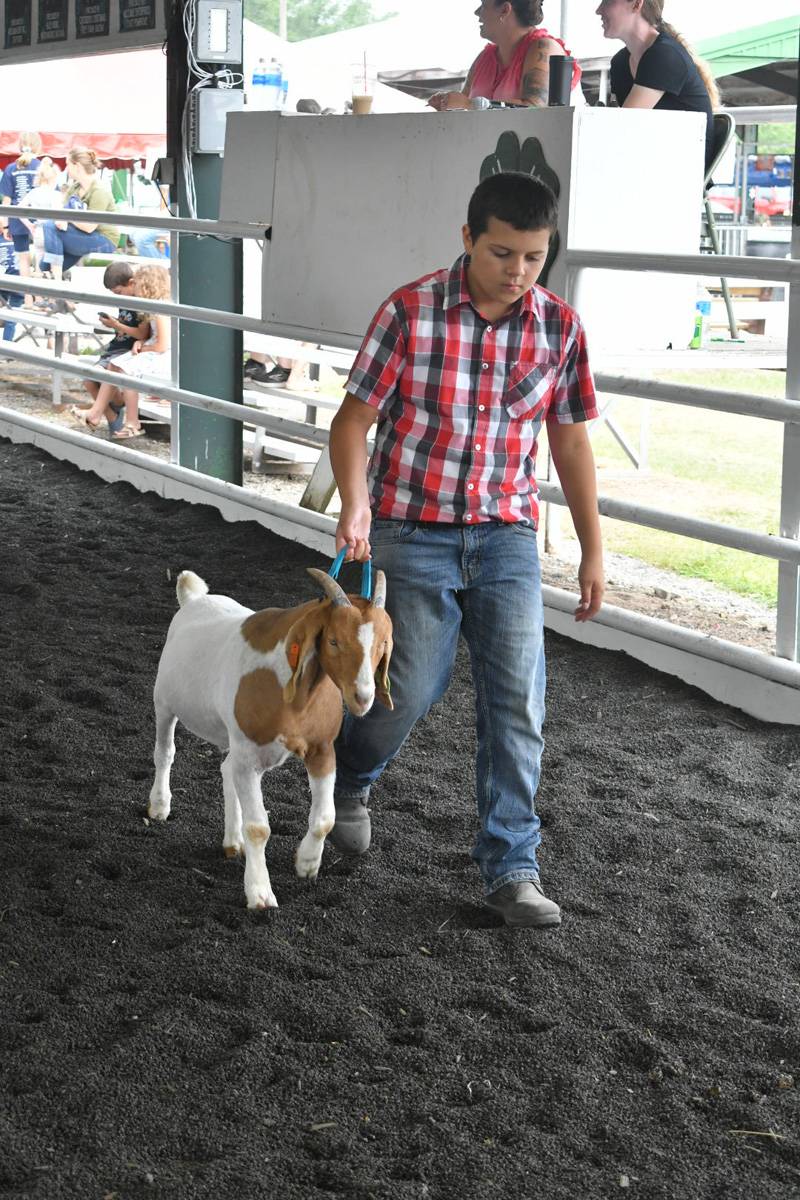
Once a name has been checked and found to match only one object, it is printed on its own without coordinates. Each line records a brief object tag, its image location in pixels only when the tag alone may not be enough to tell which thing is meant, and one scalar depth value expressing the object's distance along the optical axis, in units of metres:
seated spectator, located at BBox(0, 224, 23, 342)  14.82
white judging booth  5.31
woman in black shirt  5.88
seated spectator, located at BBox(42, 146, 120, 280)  13.38
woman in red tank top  6.24
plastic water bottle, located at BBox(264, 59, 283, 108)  9.37
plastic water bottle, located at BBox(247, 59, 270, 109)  9.54
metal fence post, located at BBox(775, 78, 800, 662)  4.61
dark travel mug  5.56
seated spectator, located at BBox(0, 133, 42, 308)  14.85
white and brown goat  2.84
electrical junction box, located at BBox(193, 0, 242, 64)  7.51
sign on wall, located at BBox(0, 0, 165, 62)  8.19
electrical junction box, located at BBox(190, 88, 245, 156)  7.52
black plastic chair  6.24
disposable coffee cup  6.38
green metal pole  7.82
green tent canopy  12.69
